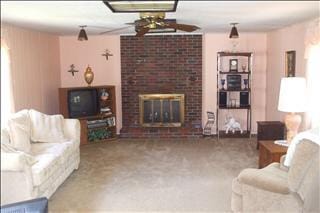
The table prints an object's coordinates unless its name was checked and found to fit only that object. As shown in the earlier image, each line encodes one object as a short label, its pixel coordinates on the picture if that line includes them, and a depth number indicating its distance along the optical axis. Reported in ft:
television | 14.68
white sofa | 5.04
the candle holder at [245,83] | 15.85
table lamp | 9.63
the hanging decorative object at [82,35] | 11.57
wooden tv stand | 14.43
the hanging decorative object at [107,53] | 16.02
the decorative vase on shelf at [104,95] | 15.61
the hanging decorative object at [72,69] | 15.98
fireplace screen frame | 15.92
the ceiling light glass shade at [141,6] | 6.86
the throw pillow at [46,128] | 10.04
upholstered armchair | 6.67
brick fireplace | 15.90
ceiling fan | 8.77
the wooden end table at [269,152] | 9.28
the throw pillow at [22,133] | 6.99
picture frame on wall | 12.18
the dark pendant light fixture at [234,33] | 11.43
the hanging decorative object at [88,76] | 15.42
